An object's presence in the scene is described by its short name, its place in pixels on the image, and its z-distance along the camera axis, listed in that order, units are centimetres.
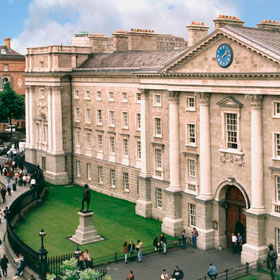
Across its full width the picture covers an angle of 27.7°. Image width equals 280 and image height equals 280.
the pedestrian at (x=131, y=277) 3766
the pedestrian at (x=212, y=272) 3859
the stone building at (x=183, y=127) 4200
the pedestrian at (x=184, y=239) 4713
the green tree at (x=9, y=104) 10994
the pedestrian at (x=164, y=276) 3723
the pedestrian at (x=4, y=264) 4109
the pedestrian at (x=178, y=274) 3832
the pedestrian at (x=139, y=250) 4388
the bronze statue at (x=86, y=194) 4759
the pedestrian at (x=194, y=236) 4719
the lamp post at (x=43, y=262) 3884
